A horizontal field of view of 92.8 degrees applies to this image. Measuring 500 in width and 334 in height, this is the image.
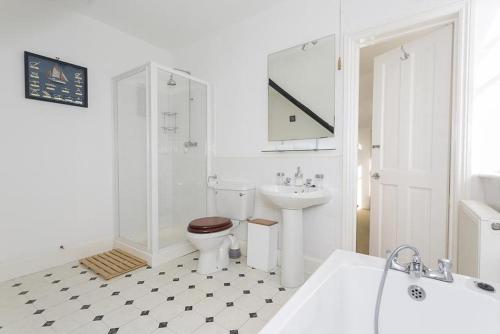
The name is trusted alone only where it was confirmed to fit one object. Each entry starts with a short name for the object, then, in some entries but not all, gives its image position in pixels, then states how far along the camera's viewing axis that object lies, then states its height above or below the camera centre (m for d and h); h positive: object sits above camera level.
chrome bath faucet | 1.09 -0.52
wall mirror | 2.10 +0.65
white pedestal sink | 1.96 -0.67
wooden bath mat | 2.24 -1.05
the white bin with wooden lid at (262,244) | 2.28 -0.83
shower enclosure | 2.47 +0.01
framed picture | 2.20 +0.78
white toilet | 2.19 -0.62
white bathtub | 0.95 -0.64
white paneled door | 1.84 +0.12
